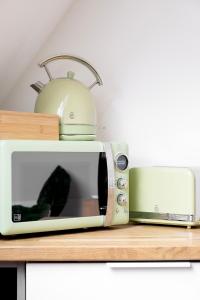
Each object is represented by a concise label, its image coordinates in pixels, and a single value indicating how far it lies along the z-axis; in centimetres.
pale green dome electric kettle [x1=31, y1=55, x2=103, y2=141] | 222
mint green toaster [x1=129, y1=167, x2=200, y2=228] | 220
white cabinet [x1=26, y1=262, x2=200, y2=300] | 189
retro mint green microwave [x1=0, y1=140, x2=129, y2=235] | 197
